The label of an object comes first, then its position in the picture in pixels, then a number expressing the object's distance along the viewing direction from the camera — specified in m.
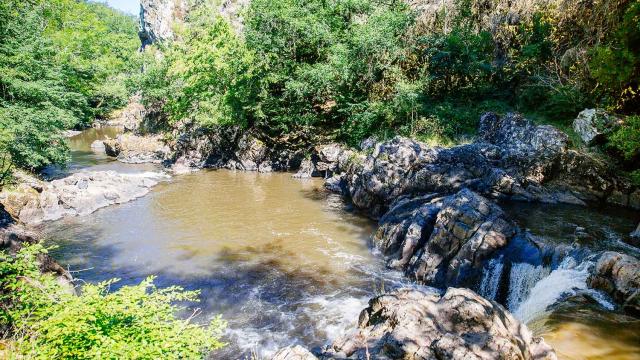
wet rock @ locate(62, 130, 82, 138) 40.41
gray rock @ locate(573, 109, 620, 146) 15.31
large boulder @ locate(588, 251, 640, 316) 8.48
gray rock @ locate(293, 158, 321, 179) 25.69
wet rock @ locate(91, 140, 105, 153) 34.50
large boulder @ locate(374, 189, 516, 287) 11.27
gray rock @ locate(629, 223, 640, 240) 11.98
